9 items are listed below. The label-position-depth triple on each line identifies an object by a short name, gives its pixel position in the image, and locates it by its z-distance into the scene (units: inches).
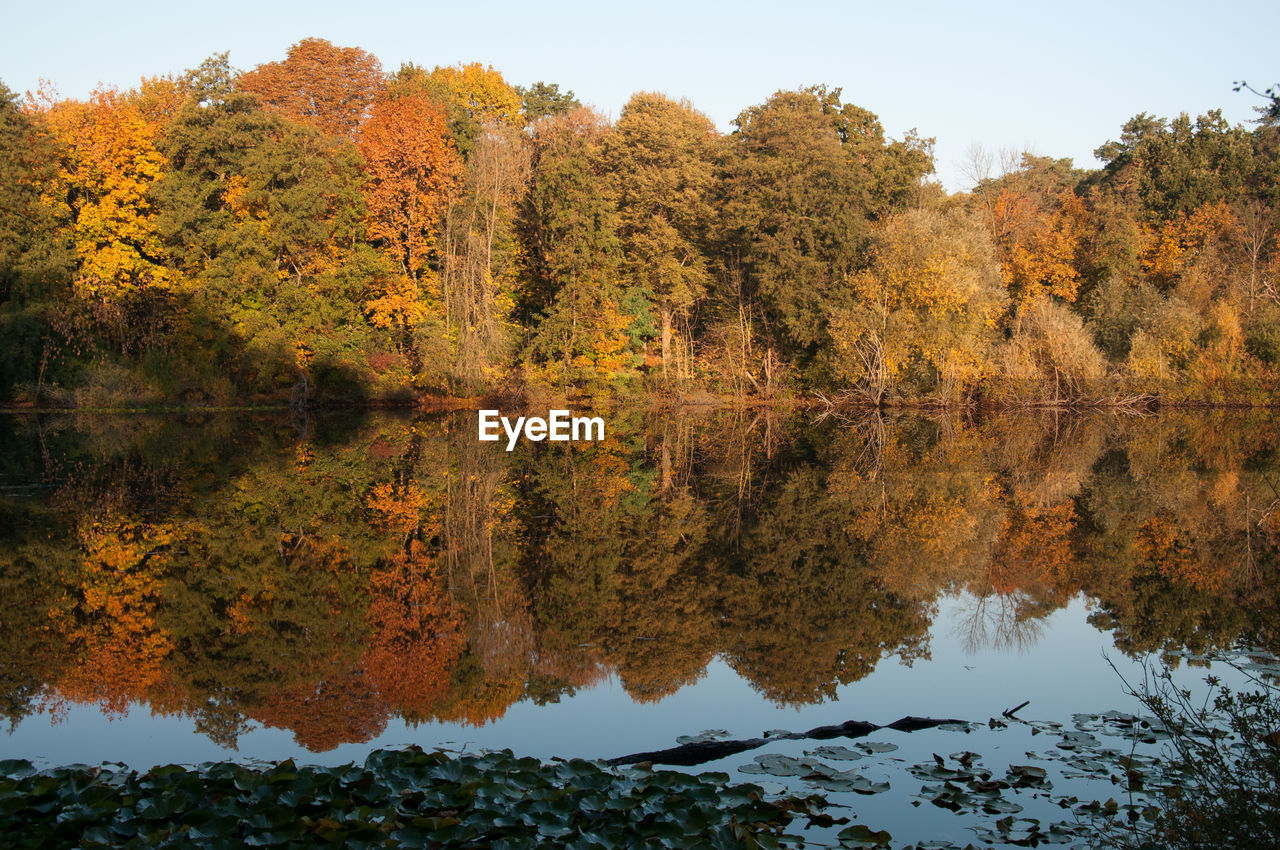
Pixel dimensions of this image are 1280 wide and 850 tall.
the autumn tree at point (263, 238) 1438.2
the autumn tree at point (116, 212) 1416.1
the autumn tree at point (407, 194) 1523.1
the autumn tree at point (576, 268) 1577.3
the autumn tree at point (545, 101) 2245.3
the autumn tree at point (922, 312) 1445.6
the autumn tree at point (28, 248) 1305.4
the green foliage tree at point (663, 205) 1752.0
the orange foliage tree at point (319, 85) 2009.1
